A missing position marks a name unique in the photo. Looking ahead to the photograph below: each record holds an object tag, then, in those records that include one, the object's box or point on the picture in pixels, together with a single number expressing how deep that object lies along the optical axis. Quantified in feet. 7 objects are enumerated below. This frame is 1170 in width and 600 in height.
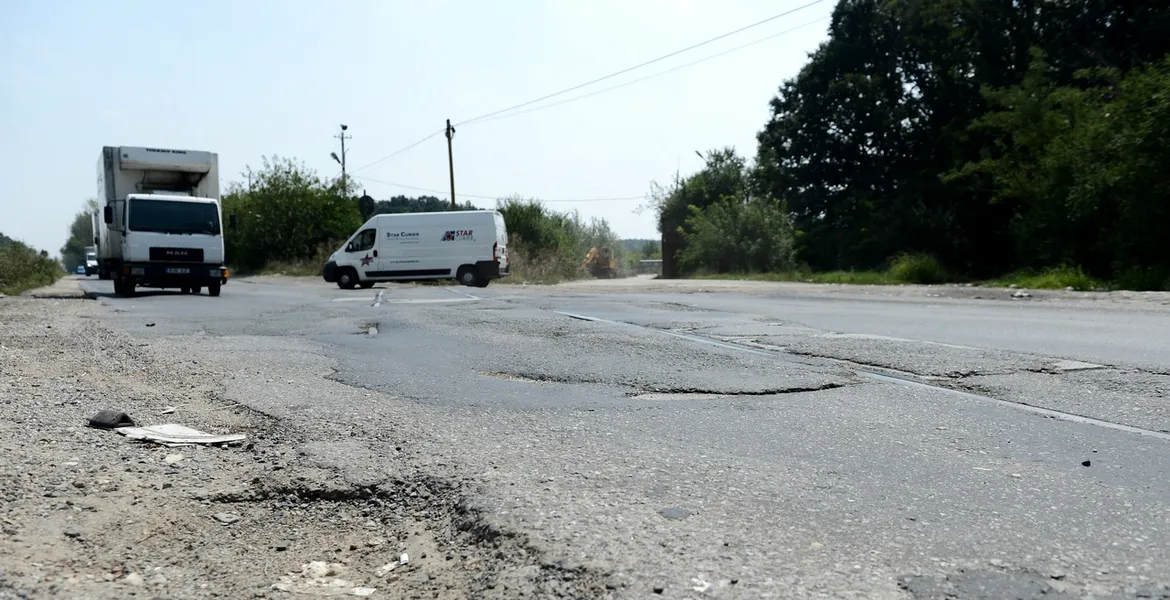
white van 97.91
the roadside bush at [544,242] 121.49
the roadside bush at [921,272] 95.81
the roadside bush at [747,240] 153.38
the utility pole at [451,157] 147.34
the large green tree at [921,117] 105.91
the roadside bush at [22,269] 90.43
